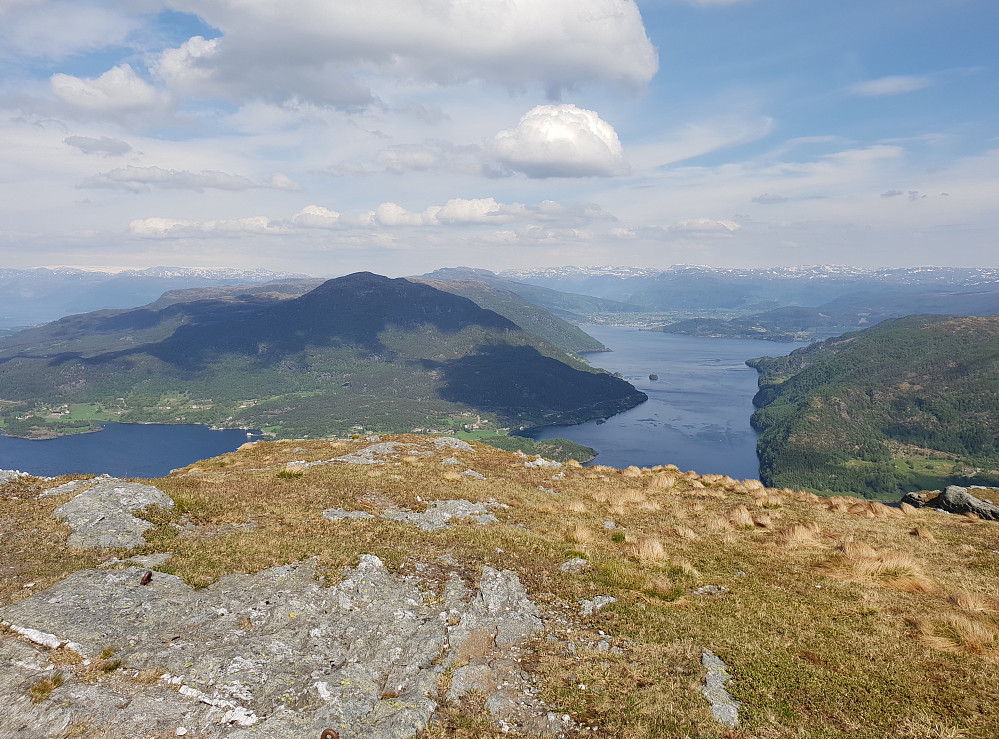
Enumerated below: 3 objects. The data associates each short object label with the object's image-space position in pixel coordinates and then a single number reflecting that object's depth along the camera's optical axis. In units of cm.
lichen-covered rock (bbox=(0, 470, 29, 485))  2364
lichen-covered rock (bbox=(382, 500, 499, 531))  2302
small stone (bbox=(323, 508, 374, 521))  2228
